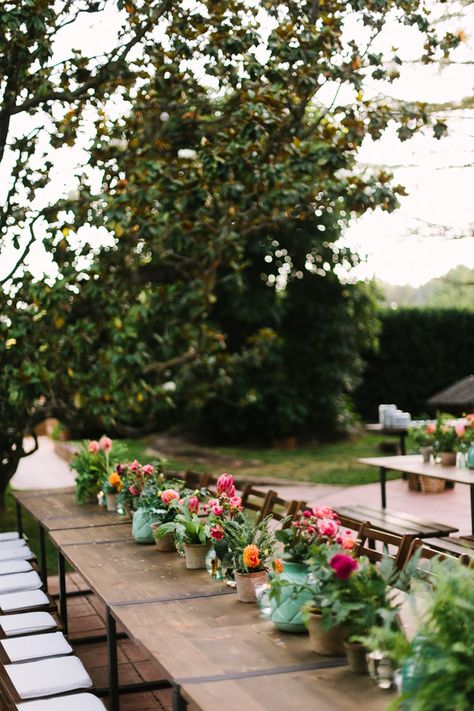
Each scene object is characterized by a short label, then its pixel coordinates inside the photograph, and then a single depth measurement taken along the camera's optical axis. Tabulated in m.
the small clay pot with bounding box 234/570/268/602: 3.68
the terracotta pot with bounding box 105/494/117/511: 6.10
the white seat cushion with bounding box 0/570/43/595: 5.42
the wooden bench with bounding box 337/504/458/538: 6.72
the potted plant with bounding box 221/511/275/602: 3.68
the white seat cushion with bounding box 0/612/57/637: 4.55
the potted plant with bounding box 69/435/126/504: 6.45
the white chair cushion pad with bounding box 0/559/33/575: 5.83
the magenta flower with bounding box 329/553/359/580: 2.83
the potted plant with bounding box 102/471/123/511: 6.07
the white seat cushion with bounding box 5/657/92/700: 3.63
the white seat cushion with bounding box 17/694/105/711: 3.41
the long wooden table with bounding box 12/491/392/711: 2.63
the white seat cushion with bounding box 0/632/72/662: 4.09
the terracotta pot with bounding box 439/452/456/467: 7.83
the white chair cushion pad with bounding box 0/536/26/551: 6.61
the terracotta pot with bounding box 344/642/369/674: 2.78
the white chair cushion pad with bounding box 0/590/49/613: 5.04
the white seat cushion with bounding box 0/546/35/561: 6.23
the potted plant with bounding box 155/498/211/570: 4.26
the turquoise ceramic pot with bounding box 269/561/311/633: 3.22
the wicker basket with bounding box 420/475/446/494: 11.95
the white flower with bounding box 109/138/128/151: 7.83
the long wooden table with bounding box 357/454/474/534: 7.04
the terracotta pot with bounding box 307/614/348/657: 2.93
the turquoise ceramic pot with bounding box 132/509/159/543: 4.90
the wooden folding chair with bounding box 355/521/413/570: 4.09
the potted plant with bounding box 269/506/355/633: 3.23
